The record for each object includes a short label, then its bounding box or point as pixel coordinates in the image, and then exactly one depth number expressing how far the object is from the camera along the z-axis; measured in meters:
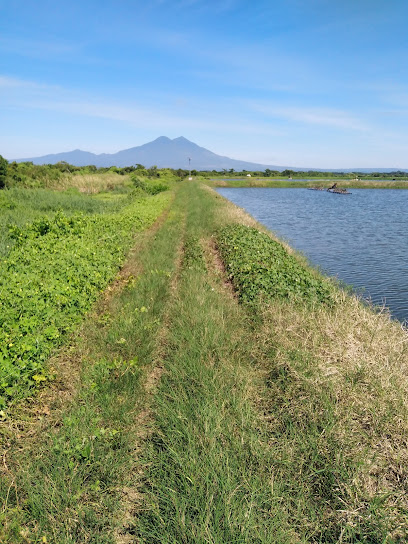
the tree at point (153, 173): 80.72
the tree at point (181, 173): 100.90
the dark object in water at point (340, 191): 65.28
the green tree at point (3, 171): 31.42
